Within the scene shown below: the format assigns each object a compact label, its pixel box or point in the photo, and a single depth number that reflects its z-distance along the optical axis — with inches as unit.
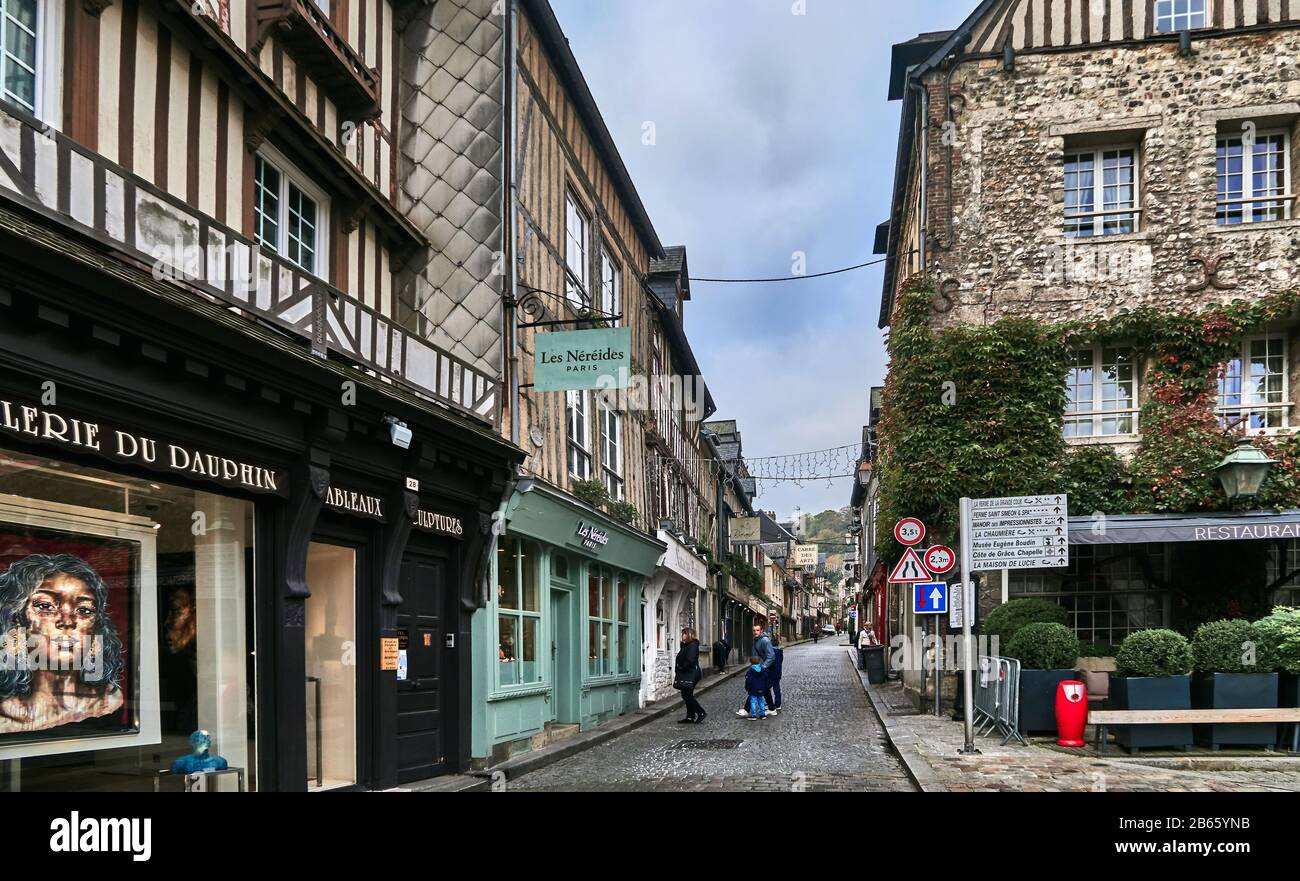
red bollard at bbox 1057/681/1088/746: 426.3
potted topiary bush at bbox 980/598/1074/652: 532.4
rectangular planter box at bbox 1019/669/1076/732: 454.3
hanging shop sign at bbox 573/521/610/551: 560.8
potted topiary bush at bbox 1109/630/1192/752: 401.7
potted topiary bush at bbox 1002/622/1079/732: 454.9
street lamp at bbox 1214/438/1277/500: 525.3
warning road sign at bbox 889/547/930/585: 557.9
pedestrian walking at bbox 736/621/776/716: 652.7
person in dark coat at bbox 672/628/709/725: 636.7
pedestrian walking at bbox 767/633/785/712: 660.1
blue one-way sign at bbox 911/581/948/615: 569.6
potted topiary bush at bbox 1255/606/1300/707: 398.9
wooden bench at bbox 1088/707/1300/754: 393.0
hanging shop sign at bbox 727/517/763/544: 1316.4
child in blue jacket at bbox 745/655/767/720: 650.2
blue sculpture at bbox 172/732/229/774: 242.2
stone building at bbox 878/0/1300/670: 610.2
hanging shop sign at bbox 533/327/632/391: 429.7
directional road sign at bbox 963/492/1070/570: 433.4
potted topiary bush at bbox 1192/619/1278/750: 399.9
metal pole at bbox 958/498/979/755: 426.6
